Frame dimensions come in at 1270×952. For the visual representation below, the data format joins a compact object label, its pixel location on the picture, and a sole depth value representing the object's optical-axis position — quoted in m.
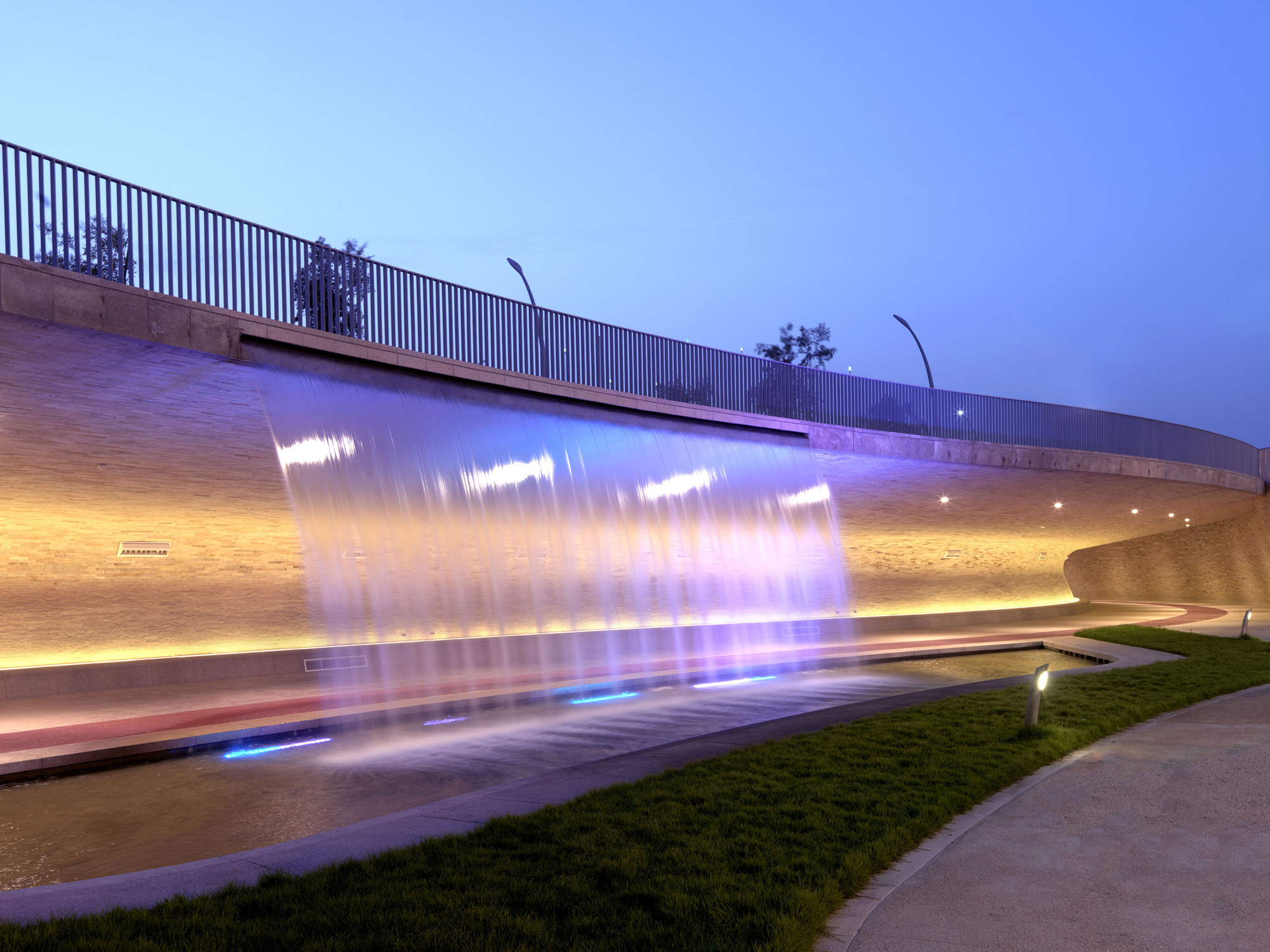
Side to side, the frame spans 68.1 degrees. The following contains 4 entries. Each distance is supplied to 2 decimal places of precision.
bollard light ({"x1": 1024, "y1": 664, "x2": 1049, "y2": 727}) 9.88
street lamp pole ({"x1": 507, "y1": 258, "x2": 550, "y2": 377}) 16.92
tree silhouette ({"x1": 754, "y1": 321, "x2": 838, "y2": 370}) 56.00
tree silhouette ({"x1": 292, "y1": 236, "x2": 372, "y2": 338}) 13.30
